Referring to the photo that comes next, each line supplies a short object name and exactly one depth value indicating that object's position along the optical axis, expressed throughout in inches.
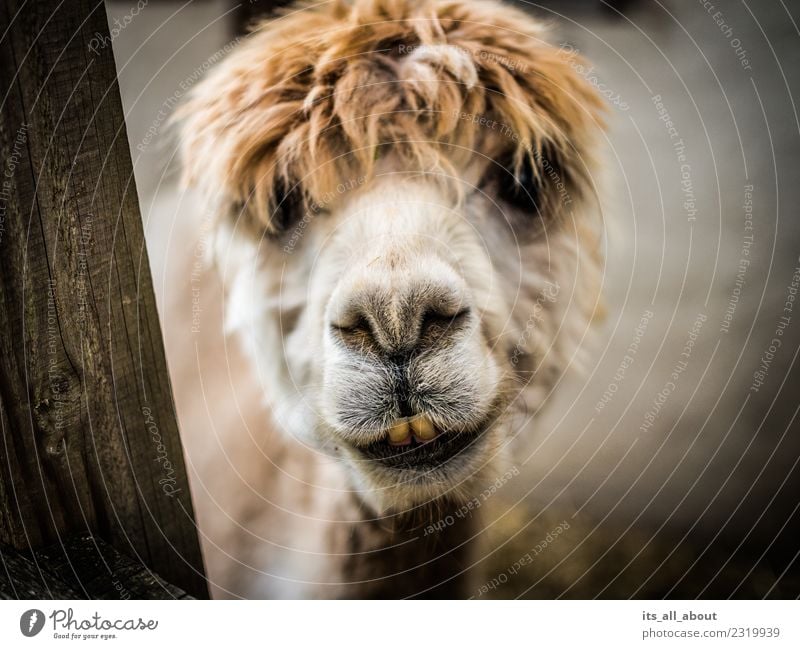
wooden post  22.4
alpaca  23.7
